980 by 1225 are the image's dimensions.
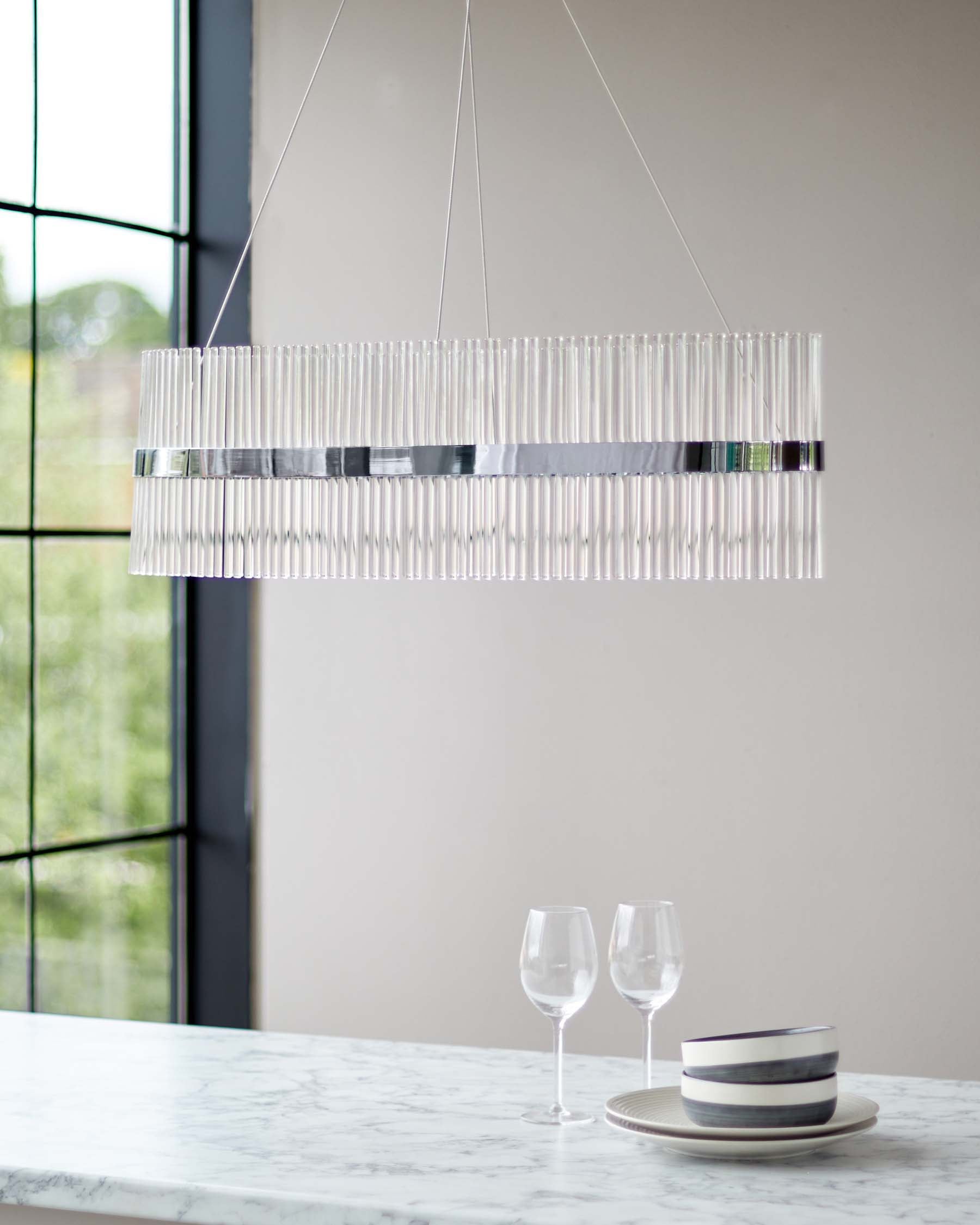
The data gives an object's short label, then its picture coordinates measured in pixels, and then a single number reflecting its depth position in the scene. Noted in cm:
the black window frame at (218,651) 381
